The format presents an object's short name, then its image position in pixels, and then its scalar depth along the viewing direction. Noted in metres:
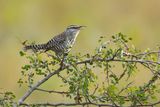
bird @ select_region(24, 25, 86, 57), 13.74
